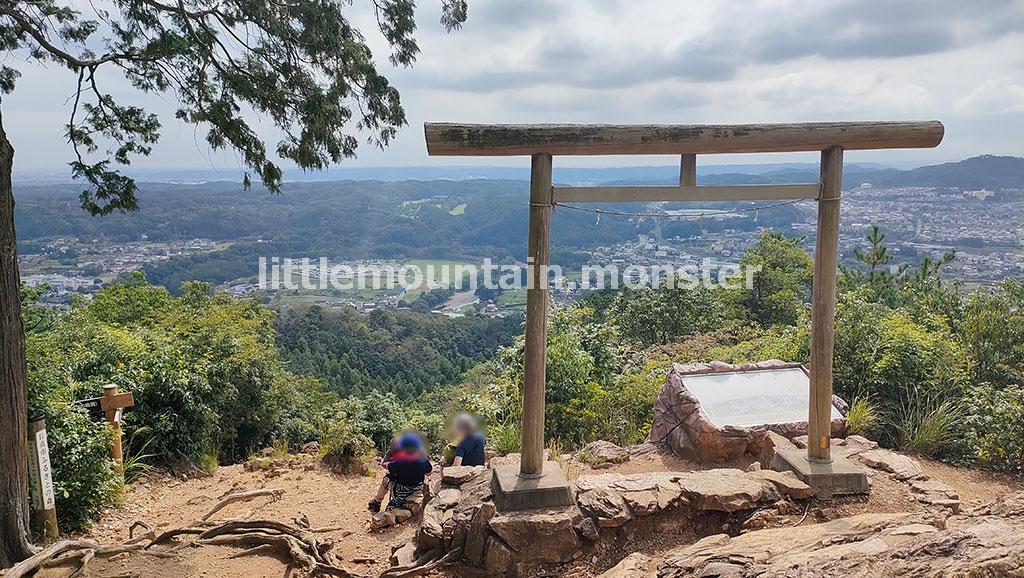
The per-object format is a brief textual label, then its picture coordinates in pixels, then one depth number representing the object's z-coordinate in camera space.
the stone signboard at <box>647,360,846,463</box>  5.64
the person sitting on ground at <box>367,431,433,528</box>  5.16
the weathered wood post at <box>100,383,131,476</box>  5.64
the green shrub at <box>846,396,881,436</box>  6.23
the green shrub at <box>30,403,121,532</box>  4.80
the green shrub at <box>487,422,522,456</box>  6.71
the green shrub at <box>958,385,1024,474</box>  5.84
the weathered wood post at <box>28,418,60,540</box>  4.29
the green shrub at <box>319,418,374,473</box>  6.96
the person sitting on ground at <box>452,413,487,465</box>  5.59
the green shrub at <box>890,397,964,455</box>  6.17
